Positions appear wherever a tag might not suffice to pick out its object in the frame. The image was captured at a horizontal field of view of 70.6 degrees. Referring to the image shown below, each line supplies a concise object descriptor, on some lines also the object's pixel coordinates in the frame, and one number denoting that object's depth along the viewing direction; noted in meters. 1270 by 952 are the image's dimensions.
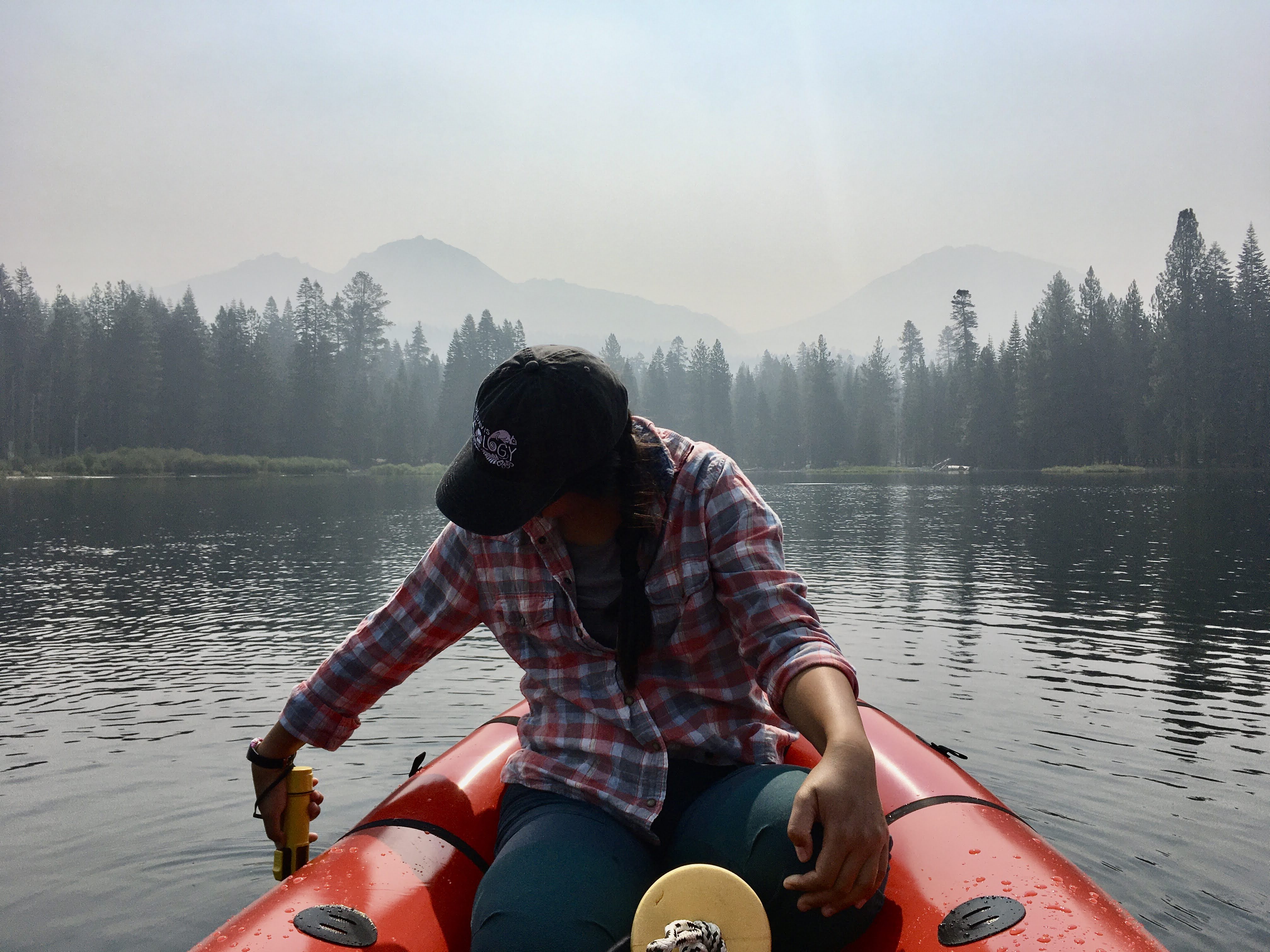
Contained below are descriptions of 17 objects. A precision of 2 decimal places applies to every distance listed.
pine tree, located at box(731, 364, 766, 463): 96.81
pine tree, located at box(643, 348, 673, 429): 102.88
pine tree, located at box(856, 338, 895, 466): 86.56
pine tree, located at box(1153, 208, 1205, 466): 58.06
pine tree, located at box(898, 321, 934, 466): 85.56
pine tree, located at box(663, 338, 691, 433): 101.88
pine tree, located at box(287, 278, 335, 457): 72.00
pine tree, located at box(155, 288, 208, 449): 67.56
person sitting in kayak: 1.61
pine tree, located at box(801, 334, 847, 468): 87.94
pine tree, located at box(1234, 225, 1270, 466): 56.50
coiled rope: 1.43
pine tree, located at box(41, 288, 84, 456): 64.25
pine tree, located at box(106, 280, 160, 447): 64.50
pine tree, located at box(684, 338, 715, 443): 98.12
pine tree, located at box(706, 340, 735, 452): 97.75
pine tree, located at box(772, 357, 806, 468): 91.62
